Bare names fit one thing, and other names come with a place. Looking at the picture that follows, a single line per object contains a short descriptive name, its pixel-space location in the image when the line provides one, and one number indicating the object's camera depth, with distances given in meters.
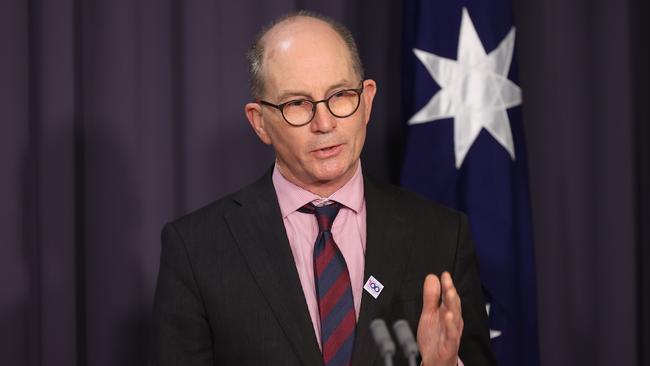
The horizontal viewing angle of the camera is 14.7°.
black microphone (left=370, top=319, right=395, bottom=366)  2.90
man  3.24
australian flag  3.63
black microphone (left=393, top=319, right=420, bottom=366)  2.91
